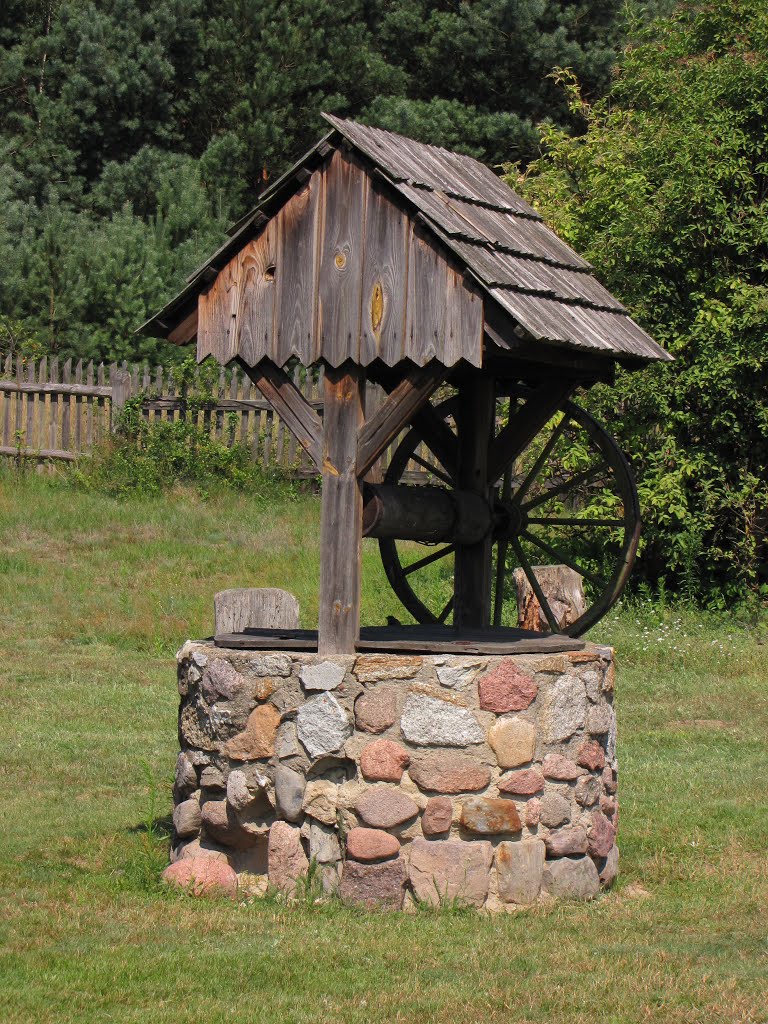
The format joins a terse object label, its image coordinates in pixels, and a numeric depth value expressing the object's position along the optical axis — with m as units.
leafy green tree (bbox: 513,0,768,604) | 24.72
